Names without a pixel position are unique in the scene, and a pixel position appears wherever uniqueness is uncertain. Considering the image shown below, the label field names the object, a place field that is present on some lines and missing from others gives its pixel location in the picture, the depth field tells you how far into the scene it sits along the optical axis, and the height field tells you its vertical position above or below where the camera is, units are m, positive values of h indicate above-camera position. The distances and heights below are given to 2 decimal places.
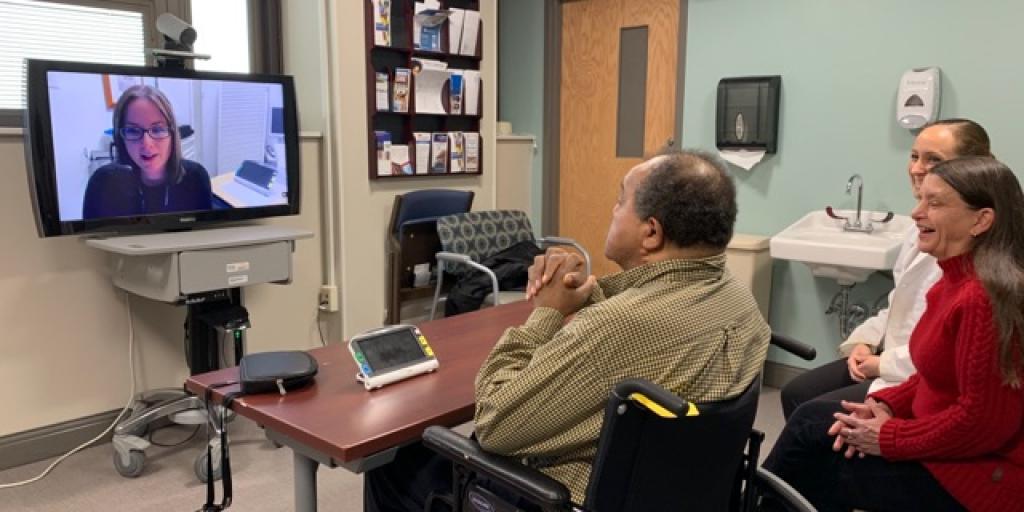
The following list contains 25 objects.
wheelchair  1.11 -0.51
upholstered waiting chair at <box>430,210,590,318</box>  3.55 -0.48
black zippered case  1.50 -0.46
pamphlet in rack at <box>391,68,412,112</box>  3.75 +0.26
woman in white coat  2.06 -0.48
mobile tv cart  2.60 -0.49
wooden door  4.04 +0.23
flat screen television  2.47 -0.02
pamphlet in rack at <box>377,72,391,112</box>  3.67 +0.24
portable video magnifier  1.56 -0.45
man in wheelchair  1.20 -0.30
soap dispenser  3.11 +0.20
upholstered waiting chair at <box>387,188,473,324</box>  3.70 -0.47
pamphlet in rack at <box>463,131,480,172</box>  4.12 -0.04
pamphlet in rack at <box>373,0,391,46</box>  3.59 +0.56
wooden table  1.32 -0.50
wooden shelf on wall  3.64 +0.38
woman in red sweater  1.43 -0.50
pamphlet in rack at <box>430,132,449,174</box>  3.98 -0.06
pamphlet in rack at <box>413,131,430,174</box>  3.90 -0.05
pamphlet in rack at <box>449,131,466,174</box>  4.04 -0.05
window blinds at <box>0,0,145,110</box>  2.94 +0.41
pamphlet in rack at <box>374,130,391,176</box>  3.72 -0.05
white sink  3.01 -0.41
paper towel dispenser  3.56 +0.15
